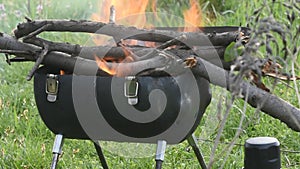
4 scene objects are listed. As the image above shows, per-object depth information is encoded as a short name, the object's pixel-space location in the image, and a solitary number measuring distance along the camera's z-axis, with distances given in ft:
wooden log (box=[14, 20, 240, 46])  8.96
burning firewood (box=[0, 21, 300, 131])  8.56
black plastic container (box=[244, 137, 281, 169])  8.08
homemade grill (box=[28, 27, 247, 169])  8.85
